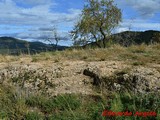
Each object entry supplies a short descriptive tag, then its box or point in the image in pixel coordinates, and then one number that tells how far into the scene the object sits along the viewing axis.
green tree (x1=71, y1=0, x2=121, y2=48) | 24.32
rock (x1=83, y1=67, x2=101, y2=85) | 5.35
